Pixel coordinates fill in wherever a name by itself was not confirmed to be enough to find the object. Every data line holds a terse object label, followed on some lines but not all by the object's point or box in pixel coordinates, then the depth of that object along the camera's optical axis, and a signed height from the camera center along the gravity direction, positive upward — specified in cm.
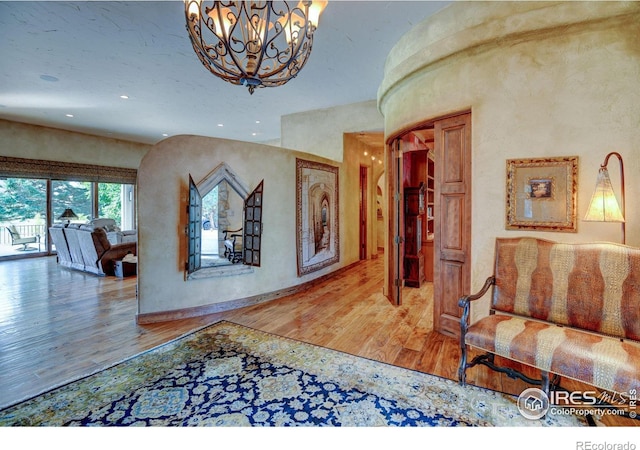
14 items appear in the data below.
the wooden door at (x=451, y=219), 303 +3
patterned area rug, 189 -126
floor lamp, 207 +13
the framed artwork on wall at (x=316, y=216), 502 +13
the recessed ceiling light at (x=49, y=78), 475 +241
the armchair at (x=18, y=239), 752 -38
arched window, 385 -3
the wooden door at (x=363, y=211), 749 +30
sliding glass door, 764 +49
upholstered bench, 179 -71
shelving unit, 521 -25
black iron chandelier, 203 +137
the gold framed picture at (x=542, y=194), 244 +24
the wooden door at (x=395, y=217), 420 +8
